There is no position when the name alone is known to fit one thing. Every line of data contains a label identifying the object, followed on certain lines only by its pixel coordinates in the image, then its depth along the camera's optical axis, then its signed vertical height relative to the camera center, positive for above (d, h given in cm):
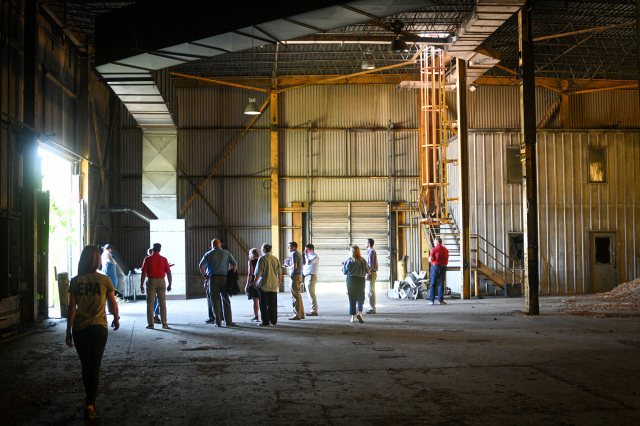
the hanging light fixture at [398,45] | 1717 +558
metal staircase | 2088 +67
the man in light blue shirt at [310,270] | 1412 -109
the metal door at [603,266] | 2169 -169
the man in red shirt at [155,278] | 1228 -107
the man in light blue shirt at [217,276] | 1248 -107
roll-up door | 2458 -15
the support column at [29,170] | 1349 +149
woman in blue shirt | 1282 -119
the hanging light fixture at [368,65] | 2265 +661
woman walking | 584 -93
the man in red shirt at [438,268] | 1692 -131
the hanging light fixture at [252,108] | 2150 +464
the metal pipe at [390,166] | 2466 +267
